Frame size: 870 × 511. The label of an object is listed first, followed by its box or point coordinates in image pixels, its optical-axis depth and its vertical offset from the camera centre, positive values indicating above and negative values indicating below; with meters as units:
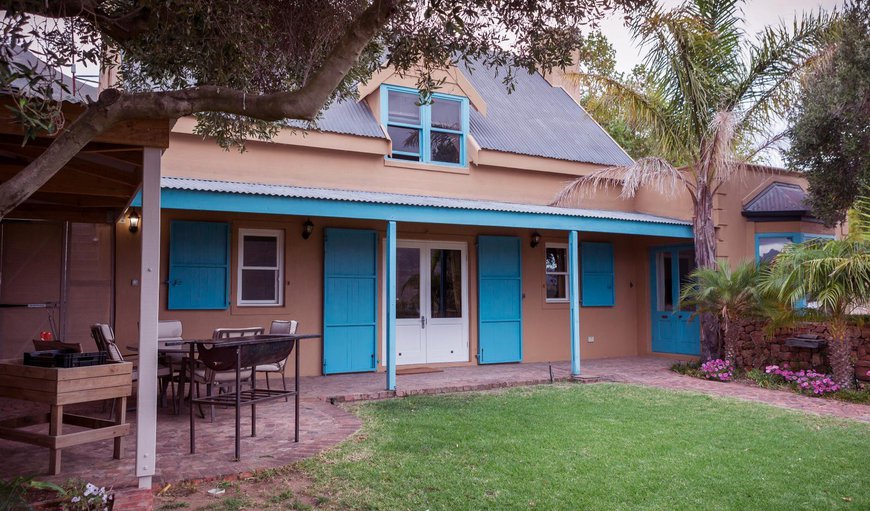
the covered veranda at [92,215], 4.39 +1.01
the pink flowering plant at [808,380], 8.34 -1.16
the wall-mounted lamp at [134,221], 8.52 +1.06
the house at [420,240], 8.43 +0.94
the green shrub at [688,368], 10.18 -1.20
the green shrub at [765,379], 9.03 -1.22
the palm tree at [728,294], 9.63 +0.03
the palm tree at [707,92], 9.89 +3.41
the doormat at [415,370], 10.00 -1.17
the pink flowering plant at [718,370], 9.64 -1.15
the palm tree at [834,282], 7.88 +0.19
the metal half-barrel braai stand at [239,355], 5.17 -0.49
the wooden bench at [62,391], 4.40 -0.67
